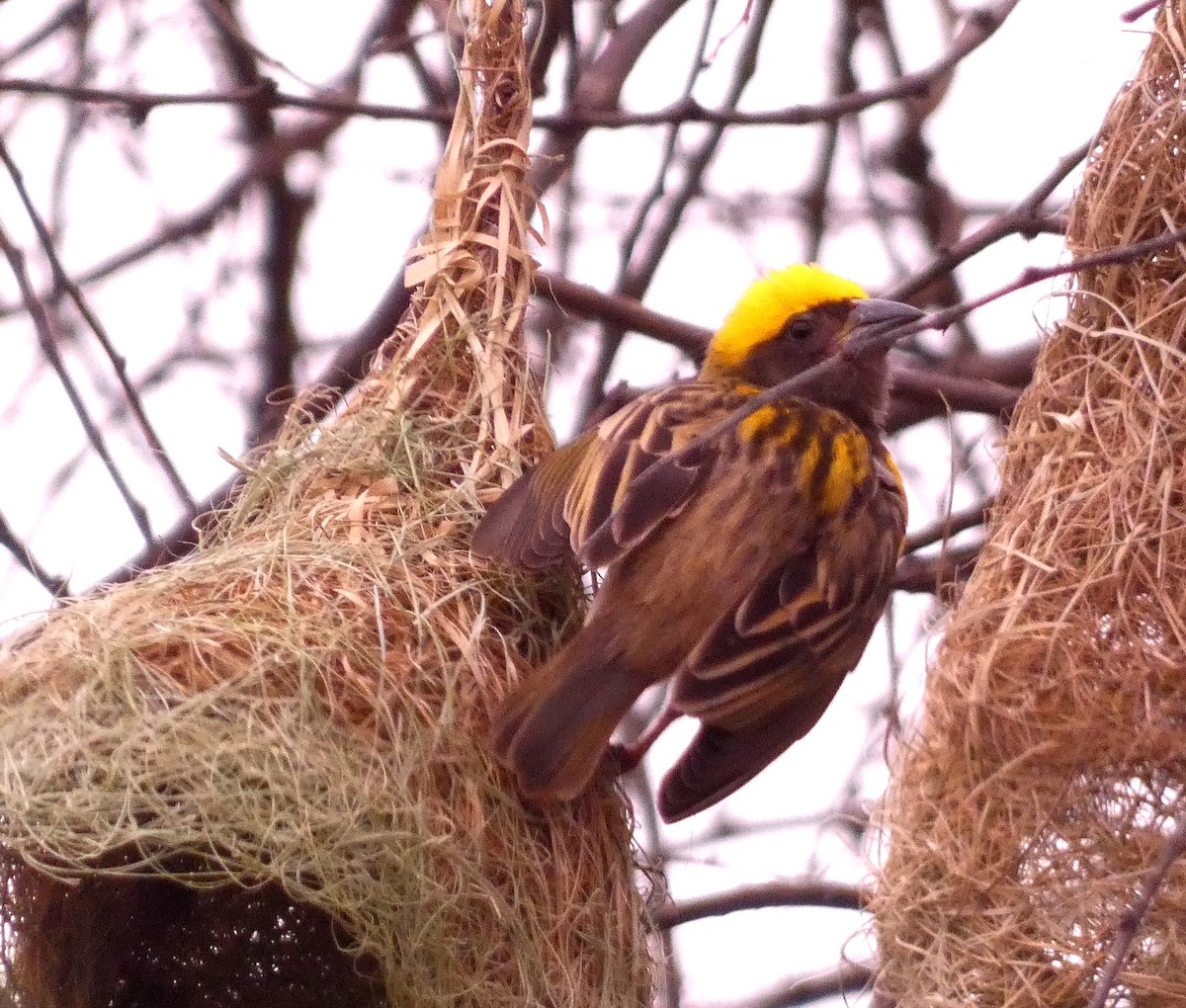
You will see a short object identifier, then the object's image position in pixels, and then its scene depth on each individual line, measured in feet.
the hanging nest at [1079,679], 14.57
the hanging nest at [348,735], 14.42
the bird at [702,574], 15.60
